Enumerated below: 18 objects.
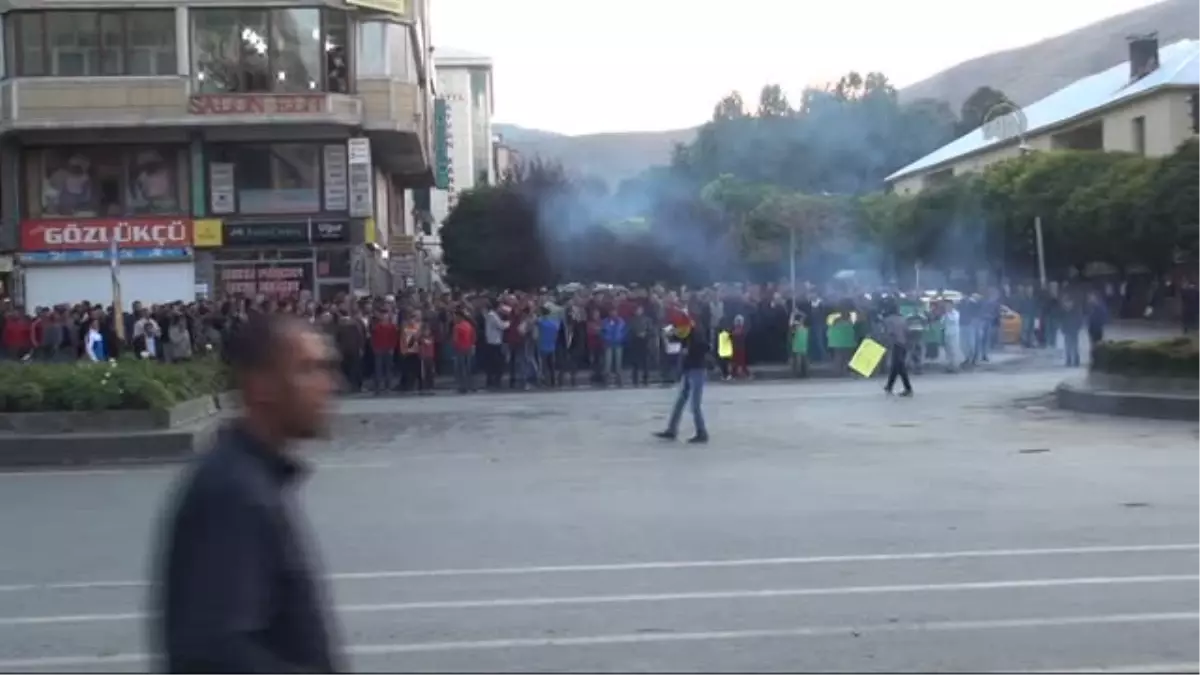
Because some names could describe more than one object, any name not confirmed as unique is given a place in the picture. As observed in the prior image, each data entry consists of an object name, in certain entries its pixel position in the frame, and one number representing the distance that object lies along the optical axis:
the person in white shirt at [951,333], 36.56
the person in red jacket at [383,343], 32.69
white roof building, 76.00
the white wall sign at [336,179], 47.25
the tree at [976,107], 139.38
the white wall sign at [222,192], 47.16
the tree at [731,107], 175.23
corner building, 45.88
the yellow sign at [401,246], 59.64
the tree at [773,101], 172.93
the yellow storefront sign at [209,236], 46.81
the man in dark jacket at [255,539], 3.44
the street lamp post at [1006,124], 80.75
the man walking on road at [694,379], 20.77
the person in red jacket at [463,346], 32.56
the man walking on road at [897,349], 28.66
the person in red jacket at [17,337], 34.31
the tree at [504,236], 74.19
